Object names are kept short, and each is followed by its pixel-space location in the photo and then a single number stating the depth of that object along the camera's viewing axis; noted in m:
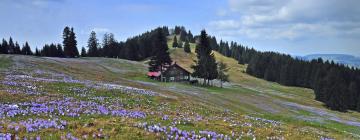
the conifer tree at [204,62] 103.00
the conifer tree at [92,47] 187.12
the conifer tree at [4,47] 145.91
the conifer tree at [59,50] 158.36
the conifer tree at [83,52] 181.88
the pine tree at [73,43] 144.12
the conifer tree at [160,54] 101.47
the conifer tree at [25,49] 159.62
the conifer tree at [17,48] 155.41
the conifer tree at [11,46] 154.00
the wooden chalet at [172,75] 111.84
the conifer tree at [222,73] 109.06
